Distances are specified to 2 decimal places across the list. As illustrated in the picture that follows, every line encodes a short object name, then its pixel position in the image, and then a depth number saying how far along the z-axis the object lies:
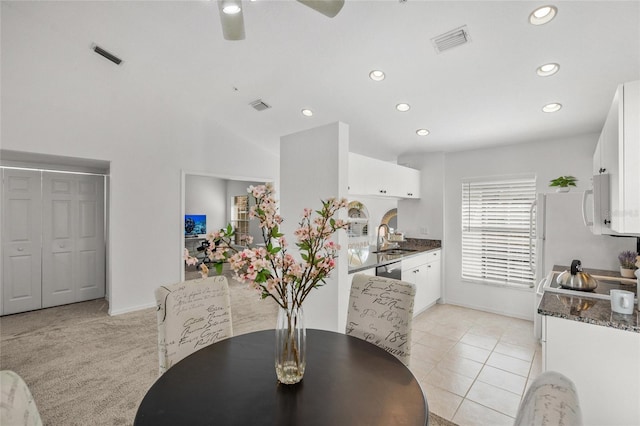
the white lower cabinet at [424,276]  3.86
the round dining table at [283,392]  0.96
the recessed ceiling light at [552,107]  2.98
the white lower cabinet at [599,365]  1.51
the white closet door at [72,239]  4.29
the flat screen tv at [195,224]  7.65
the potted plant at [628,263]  2.70
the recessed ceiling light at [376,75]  2.87
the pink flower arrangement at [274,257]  1.02
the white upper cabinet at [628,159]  1.45
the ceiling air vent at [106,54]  3.38
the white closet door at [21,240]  3.97
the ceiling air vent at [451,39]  2.27
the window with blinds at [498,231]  4.04
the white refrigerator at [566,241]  3.11
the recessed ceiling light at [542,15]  1.96
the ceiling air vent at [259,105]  3.92
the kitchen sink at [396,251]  4.30
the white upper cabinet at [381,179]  3.42
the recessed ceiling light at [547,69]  2.44
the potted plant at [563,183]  3.40
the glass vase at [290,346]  1.12
